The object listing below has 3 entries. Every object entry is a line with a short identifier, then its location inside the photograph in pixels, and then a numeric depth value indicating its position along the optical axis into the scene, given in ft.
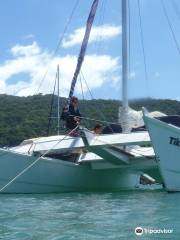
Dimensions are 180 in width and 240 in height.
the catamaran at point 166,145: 44.01
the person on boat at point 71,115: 50.62
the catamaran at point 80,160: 48.24
